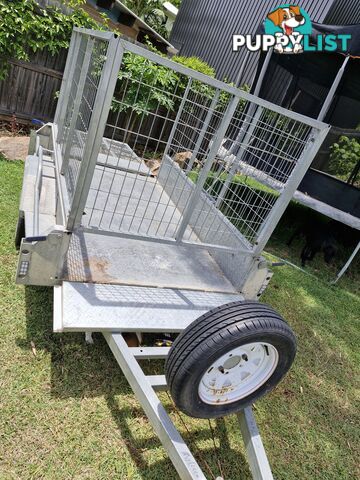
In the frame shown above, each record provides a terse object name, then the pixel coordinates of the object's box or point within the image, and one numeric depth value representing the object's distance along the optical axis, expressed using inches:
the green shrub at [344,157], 233.5
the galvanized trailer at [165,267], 83.1
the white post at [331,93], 239.6
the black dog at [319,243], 233.5
